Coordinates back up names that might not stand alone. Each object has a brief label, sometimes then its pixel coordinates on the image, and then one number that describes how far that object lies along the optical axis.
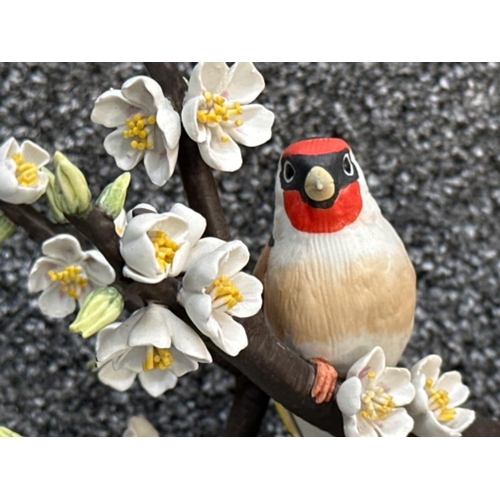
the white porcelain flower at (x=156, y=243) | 0.45
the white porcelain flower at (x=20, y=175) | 0.45
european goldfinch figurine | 0.50
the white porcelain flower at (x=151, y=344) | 0.46
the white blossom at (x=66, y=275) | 0.48
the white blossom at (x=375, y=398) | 0.49
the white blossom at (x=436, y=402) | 0.51
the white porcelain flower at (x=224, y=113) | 0.49
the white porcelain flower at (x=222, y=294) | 0.46
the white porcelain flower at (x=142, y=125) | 0.49
